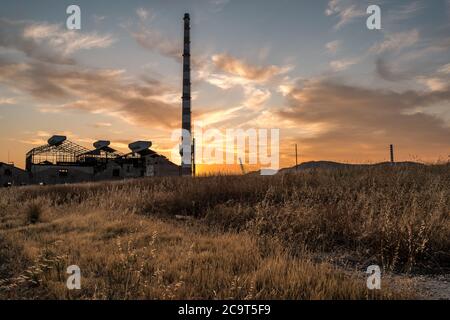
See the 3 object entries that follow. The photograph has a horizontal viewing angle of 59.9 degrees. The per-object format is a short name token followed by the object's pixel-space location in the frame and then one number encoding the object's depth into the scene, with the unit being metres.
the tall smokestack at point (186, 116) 47.84
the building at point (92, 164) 55.03
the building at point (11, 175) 54.67
